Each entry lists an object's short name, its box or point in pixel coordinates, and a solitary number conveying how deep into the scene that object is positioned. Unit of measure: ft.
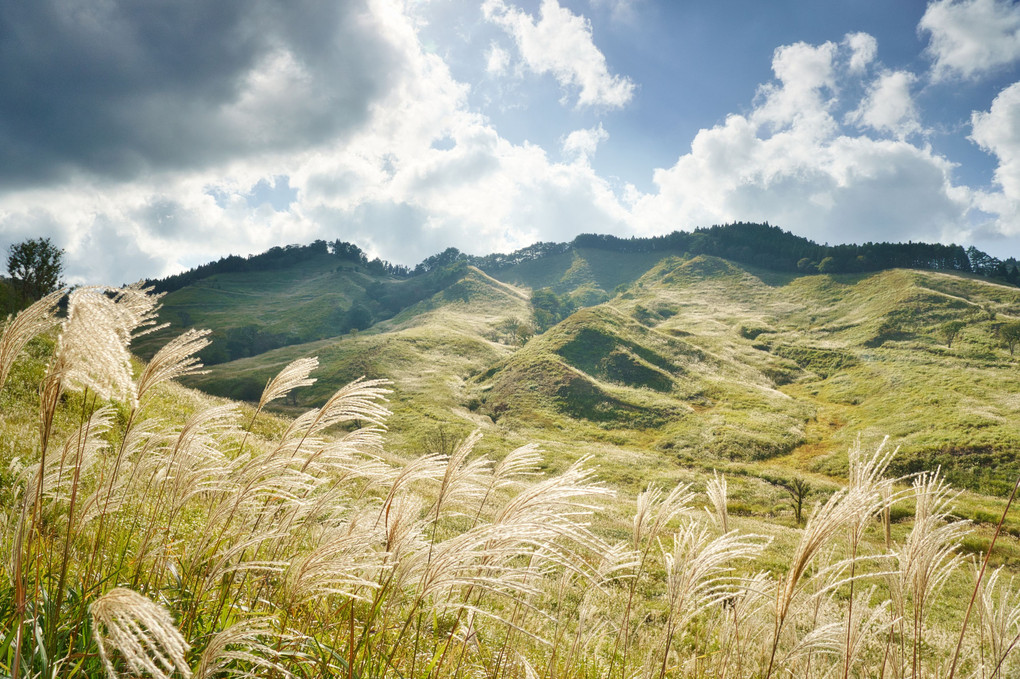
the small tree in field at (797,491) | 101.04
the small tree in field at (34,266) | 148.66
